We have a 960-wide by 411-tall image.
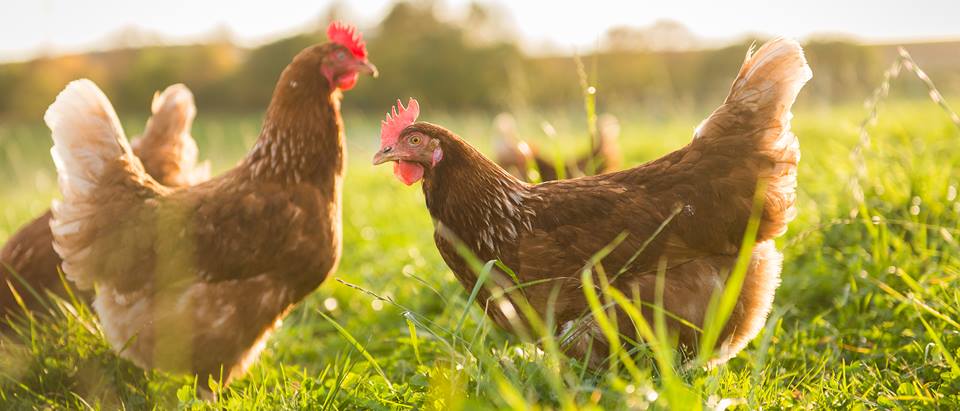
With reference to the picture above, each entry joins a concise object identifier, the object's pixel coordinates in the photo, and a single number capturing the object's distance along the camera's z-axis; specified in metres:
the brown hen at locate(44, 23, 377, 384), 2.95
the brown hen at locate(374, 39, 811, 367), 2.44
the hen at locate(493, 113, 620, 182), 5.91
